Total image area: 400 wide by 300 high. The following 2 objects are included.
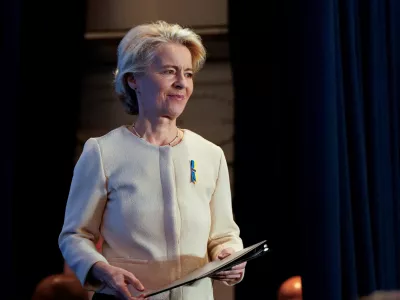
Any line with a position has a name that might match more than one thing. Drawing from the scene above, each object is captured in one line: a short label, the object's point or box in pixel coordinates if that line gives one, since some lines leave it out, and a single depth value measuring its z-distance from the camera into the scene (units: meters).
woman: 7.10
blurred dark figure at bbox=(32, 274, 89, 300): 7.78
